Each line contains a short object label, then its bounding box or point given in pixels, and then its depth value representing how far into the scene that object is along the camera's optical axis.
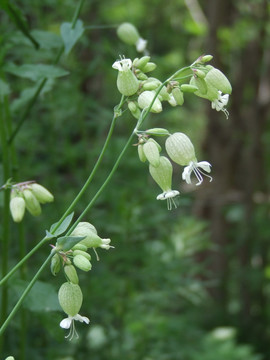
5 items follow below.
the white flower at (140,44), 0.64
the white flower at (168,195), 0.45
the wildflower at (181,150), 0.46
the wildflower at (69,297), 0.45
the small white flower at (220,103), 0.47
